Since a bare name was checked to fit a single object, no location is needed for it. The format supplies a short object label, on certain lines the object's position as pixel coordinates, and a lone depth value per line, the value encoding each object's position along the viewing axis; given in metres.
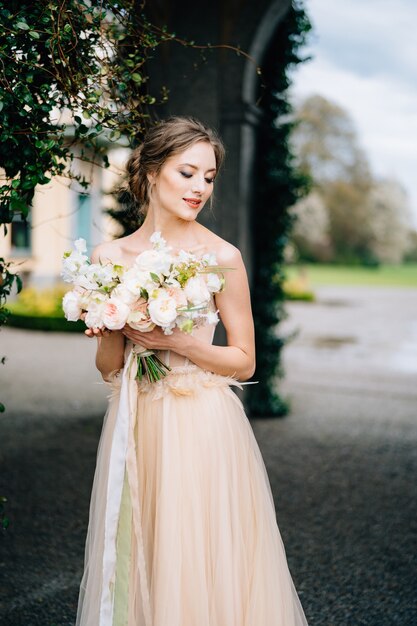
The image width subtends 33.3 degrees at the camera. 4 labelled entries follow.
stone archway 5.58
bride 2.40
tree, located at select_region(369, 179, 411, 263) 43.44
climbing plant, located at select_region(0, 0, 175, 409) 2.68
